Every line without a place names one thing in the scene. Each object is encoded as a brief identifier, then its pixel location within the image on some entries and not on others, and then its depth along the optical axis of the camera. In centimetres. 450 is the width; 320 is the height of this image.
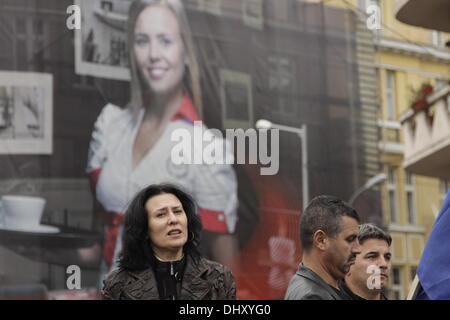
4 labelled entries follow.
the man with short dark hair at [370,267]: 634
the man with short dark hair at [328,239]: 529
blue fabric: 426
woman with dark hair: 500
